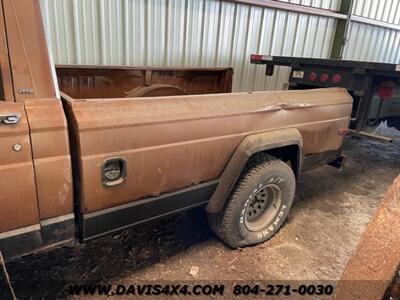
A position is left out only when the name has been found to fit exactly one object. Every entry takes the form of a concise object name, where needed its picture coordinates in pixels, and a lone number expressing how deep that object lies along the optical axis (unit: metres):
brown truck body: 1.44
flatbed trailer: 3.59
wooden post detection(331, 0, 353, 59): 6.90
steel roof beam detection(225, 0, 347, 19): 5.44
